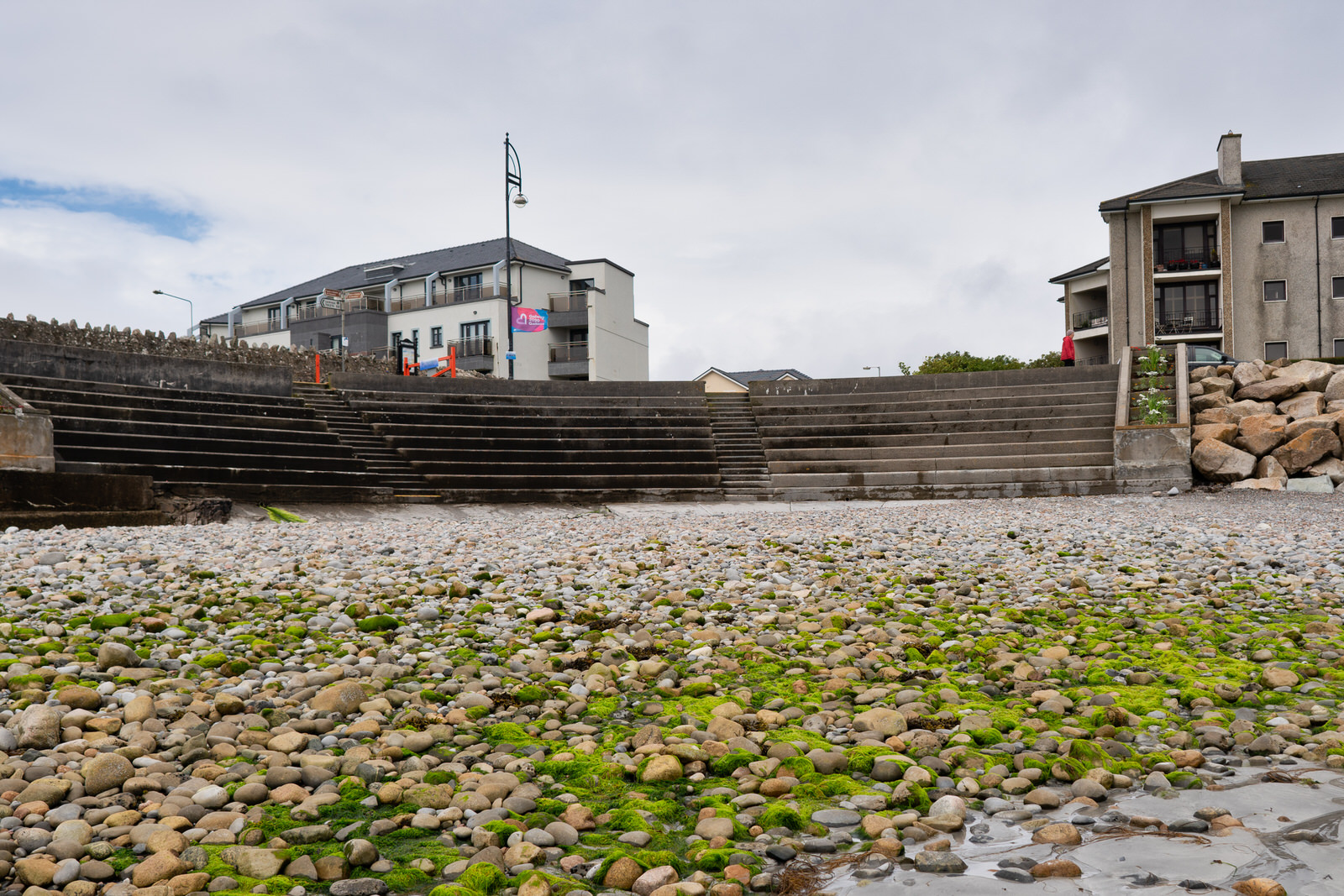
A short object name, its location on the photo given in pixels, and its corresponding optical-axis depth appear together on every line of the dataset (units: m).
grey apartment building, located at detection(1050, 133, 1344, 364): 33.59
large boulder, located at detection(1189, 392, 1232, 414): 17.89
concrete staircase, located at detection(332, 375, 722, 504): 15.99
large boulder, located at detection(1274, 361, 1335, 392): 17.91
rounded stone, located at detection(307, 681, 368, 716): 3.71
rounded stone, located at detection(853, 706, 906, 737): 3.43
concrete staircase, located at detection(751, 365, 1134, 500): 16.34
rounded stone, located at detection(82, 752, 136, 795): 2.83
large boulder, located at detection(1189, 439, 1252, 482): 15.73
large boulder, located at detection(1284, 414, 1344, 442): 16.16
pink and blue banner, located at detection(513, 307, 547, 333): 31.42
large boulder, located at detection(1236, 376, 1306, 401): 17.83
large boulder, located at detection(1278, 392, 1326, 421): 17.09
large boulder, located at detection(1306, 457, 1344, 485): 15.52
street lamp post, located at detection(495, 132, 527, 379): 25.66
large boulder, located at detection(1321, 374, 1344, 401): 17.52
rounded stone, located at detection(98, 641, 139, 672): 4.20
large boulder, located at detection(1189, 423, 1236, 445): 16.37
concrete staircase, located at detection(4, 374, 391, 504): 12.52
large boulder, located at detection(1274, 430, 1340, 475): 15.81
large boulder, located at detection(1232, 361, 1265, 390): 18.44
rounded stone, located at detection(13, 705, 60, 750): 3.20
